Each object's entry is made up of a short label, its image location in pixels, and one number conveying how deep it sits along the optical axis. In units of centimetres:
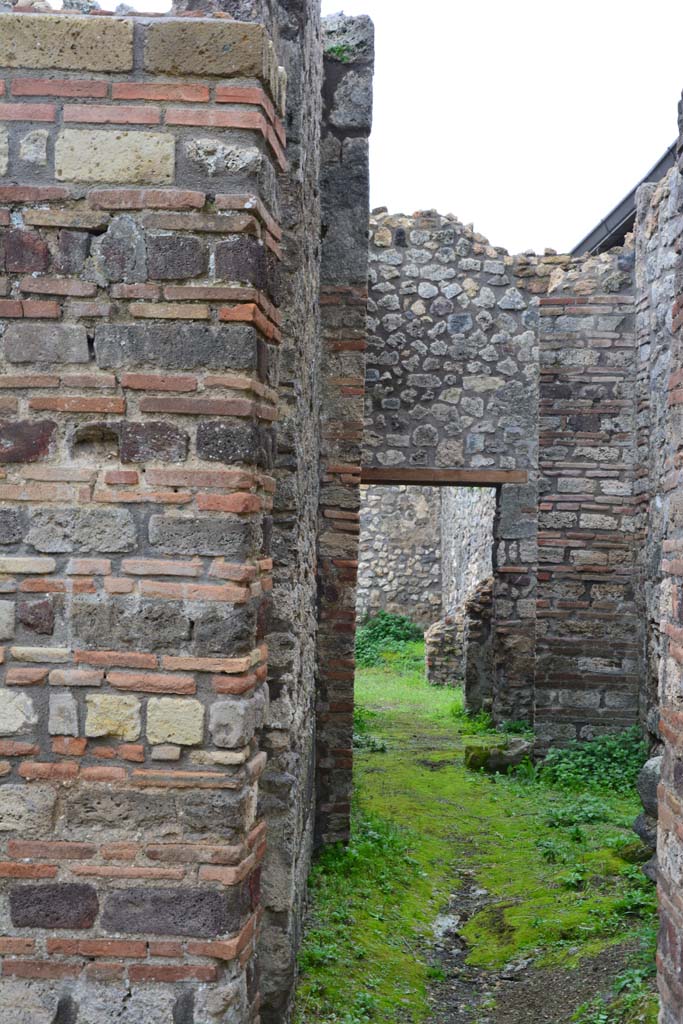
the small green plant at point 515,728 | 1063
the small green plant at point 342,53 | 645
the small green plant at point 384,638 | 1694
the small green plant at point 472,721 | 1102
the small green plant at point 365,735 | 1018
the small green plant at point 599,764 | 856
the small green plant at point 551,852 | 657
